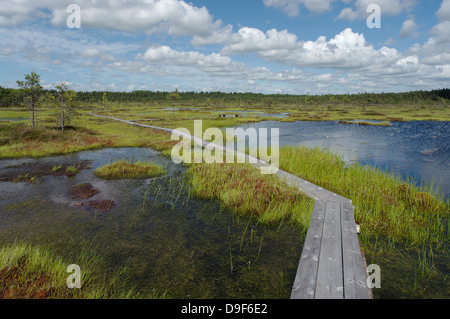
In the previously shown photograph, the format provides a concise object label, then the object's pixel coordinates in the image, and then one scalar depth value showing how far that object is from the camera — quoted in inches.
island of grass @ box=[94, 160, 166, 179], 571.5
